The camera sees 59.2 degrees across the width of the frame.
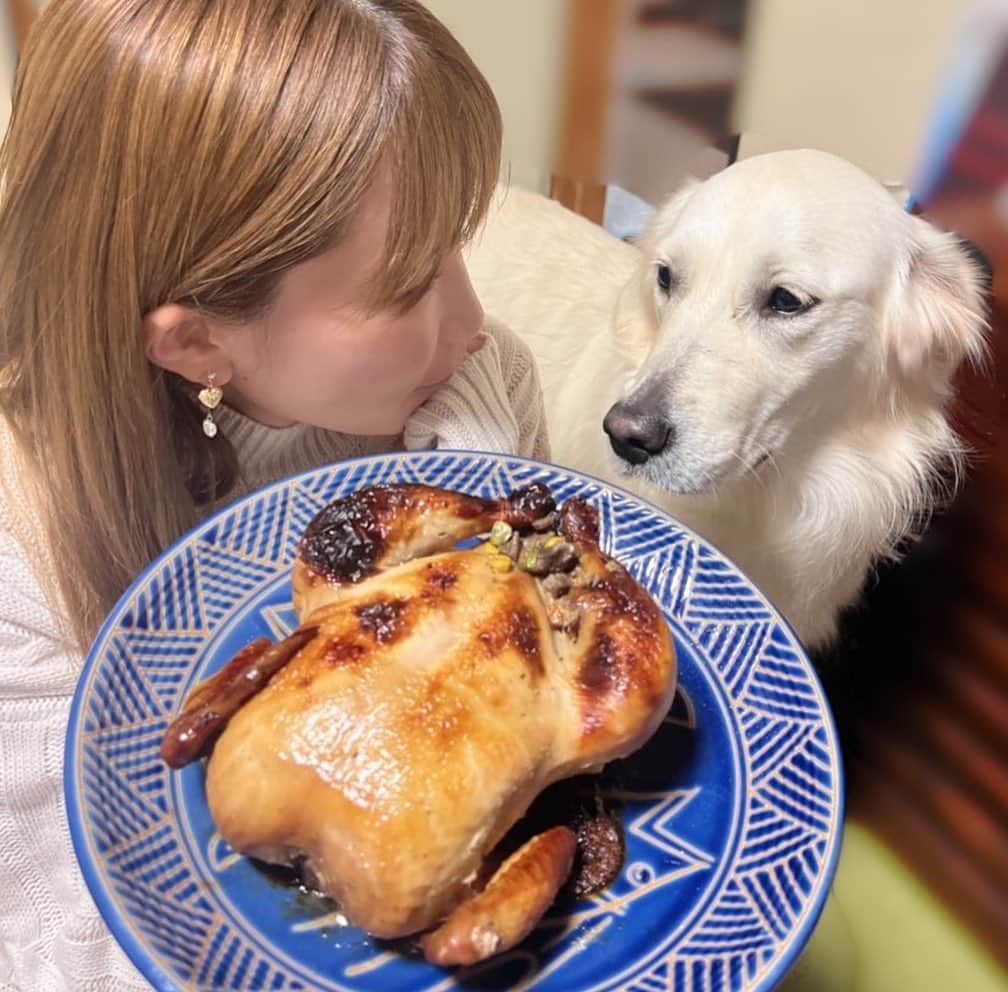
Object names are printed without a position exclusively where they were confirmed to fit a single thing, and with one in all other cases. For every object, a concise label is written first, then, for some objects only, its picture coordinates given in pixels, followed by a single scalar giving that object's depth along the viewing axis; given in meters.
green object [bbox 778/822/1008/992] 0.95
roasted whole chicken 0.47
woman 0.60
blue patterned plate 0.48
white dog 0.94
